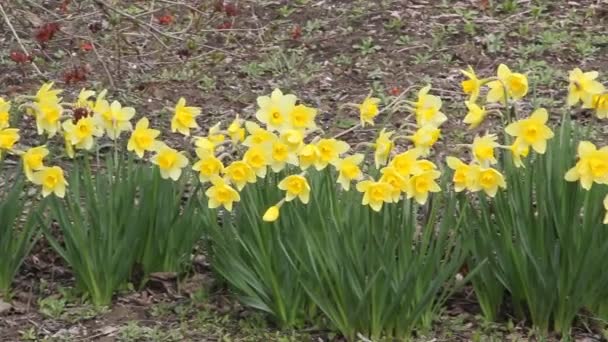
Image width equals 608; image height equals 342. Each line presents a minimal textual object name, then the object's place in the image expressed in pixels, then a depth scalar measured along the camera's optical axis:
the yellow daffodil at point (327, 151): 5.80
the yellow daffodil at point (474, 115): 6.10
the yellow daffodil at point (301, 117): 6.02
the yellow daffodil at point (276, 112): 5.98
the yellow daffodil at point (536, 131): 5.82
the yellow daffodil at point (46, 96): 6.47
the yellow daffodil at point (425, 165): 5.78
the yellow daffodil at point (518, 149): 5.85
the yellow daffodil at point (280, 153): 5.86
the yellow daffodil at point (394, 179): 5.66
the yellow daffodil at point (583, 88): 6.03
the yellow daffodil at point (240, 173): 5.90
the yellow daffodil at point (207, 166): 6.02
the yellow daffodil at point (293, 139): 5.83
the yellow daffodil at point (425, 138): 5.91
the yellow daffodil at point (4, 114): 6.47
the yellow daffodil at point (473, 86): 6.19
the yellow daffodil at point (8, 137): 6.43
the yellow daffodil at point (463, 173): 5.76
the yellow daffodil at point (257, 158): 5.91
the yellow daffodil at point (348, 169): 5.86
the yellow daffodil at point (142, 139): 6.37
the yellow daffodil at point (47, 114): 6.43
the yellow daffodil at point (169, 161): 6.31
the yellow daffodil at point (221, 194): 5.96
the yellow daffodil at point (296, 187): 5.77
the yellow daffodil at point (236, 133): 6.18
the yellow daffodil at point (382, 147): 5.89
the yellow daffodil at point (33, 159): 6.29
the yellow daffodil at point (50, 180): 6.32
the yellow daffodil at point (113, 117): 6.48
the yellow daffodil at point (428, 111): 6.12
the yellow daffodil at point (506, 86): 6.10
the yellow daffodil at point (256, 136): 5.92
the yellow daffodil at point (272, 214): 5.74
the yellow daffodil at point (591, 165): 5.66
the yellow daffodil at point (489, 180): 5.71
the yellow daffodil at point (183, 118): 6.47
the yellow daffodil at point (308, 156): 5.75
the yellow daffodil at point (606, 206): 5.63
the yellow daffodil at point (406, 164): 5.73
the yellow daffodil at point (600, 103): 6.04
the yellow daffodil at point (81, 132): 6.35
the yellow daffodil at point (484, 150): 5.73
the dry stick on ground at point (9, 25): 8.38
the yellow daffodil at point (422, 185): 5.75
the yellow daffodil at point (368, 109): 6.33
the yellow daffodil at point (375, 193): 5.65
